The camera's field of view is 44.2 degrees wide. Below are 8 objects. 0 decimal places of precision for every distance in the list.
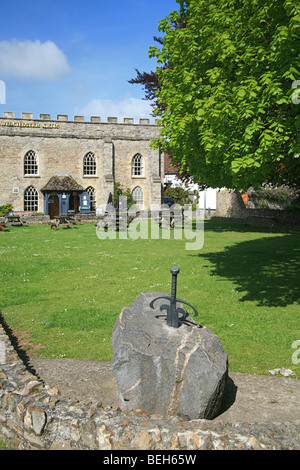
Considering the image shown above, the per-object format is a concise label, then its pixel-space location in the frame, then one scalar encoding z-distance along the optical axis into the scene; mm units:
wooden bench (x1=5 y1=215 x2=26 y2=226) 29109
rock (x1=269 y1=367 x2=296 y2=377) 5535
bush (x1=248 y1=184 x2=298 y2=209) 34000
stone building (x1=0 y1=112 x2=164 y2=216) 37375
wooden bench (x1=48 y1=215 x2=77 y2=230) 27519
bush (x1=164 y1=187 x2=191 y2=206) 46500
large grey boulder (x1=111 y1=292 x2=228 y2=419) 4221
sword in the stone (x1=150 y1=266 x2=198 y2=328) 4745
